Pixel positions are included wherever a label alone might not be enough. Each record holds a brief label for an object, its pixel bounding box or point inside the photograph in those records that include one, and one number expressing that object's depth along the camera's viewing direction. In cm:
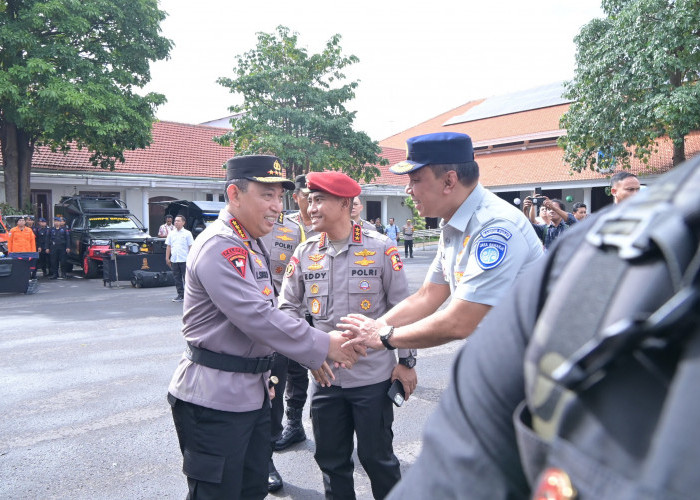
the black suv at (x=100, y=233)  1477
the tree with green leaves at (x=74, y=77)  1642
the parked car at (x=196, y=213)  1764
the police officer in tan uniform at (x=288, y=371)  410
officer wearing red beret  306
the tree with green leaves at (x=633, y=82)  1544
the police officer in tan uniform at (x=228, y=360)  250
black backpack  53
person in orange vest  1362
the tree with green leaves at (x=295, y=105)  2123
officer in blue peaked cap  214
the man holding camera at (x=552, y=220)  806
